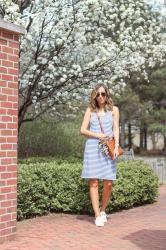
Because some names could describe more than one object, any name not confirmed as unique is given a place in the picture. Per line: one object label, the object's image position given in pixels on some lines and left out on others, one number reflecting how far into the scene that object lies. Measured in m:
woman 7.44
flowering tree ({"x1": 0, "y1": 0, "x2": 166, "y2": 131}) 11.98
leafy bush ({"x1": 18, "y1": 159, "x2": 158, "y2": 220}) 7.82
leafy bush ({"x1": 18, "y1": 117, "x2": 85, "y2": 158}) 15.77
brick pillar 6.10
